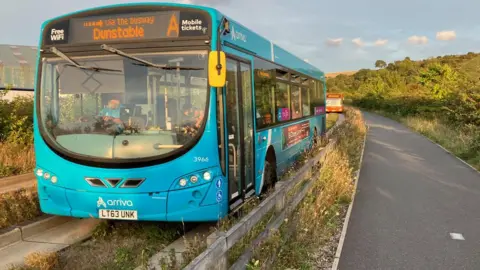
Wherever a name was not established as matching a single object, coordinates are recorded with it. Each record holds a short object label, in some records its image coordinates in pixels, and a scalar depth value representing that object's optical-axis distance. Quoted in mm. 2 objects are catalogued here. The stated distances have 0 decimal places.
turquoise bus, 5926
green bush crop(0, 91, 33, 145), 11070
